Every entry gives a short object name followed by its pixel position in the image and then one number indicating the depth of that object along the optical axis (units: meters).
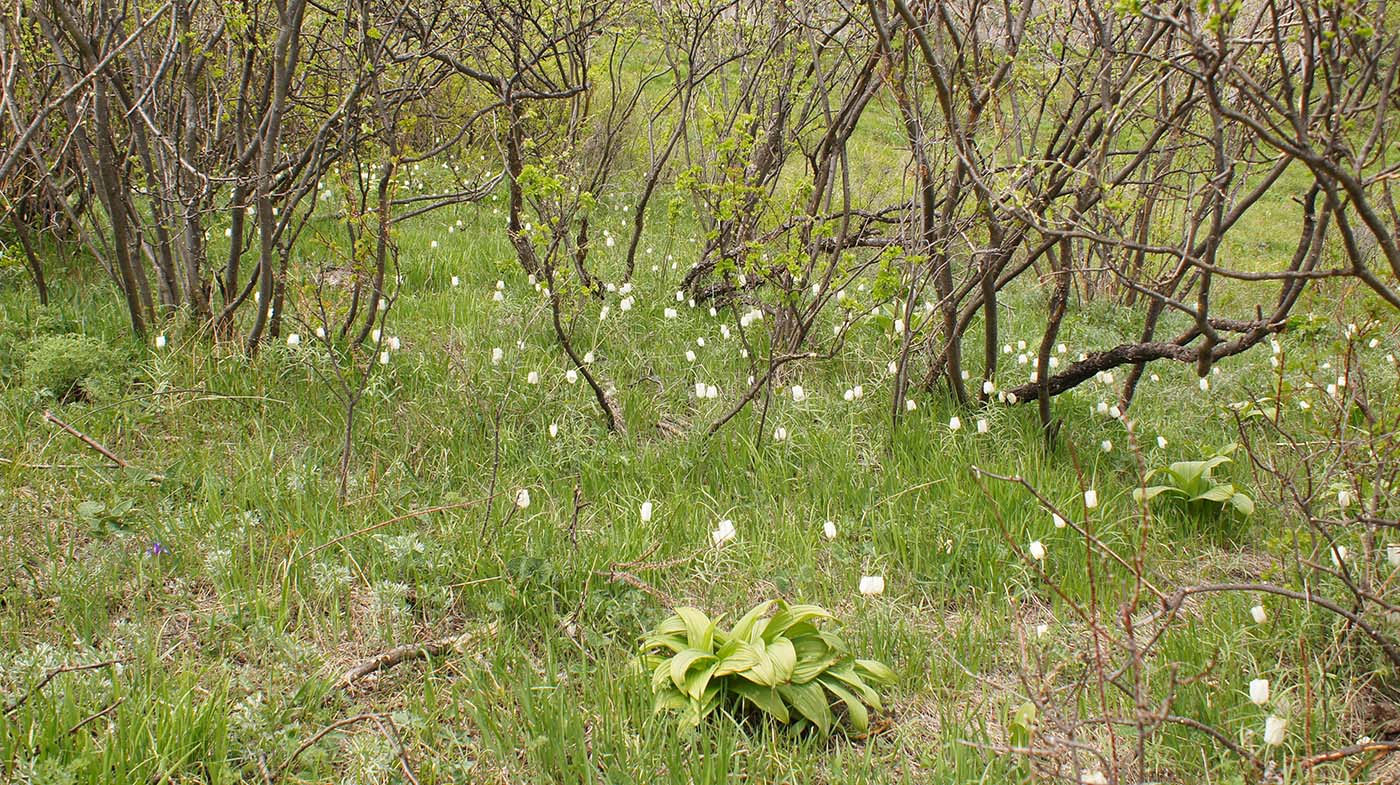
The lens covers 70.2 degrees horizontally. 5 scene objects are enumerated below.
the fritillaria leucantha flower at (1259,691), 2.30
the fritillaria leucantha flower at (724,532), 3.22
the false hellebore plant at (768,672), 2.56
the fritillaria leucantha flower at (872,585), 2.92
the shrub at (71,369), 4.14
